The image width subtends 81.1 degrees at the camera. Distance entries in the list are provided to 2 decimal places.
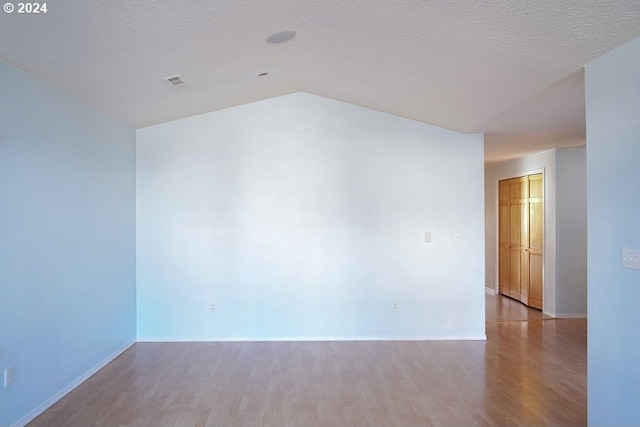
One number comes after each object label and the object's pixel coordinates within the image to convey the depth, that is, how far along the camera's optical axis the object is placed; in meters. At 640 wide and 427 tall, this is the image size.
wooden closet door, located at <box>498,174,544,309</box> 5.88
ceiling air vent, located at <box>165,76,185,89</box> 3.15
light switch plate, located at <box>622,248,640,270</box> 2.05
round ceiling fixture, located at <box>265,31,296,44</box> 2.74
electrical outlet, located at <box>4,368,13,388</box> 2.43
